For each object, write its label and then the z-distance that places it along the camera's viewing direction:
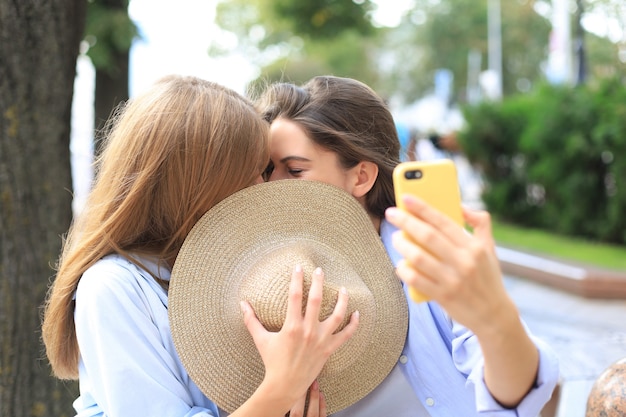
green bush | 8.41
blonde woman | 1.53
